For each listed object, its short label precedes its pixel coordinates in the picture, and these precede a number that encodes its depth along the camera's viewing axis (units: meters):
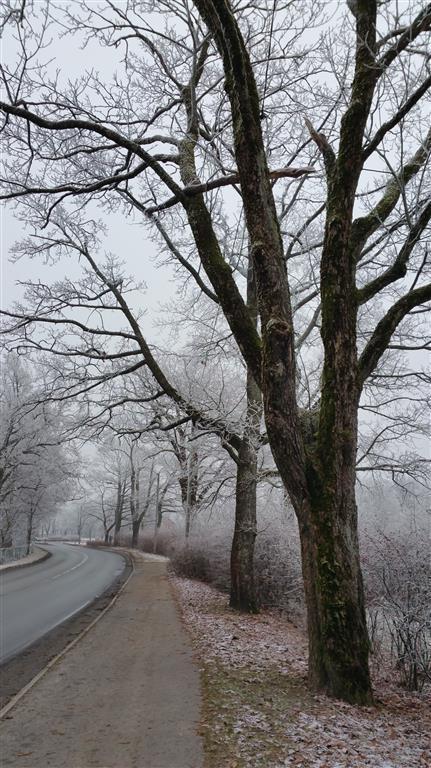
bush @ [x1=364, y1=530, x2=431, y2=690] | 6.66
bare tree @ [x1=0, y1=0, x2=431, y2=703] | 5.65
